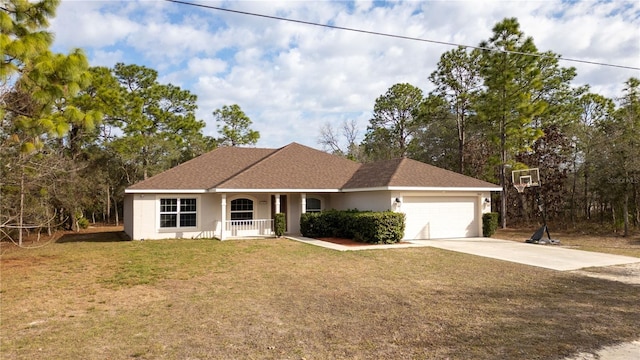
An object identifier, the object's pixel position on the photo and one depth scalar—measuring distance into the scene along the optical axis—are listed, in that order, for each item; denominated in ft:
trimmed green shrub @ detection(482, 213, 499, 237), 59.52
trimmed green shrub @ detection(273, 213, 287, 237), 58.75
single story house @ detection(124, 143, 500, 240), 56.18
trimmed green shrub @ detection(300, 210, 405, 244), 49.80
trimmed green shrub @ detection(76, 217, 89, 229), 86.81
